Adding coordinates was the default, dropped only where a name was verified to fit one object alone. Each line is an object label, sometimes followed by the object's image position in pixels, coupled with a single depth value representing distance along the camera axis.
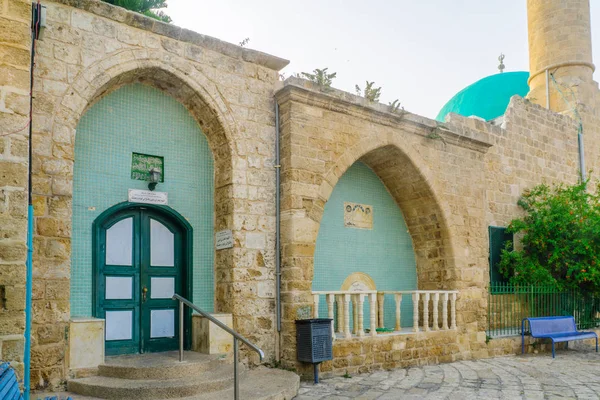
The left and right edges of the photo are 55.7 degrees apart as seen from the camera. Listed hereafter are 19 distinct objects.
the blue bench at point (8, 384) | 3.02
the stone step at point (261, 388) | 5.27
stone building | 5.59
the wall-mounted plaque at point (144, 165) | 6.76
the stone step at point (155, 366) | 5.58
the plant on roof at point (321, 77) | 7.73
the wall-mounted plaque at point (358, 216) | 8.98
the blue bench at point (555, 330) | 9.68
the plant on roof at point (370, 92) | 8.32
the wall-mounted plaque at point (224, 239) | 6.94
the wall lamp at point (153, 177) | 6.75
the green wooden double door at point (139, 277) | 6.47
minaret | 12.99
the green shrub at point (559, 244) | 10.67
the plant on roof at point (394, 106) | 8.39
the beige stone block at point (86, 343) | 5.60
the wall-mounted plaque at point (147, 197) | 6.66
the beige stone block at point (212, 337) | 6.54
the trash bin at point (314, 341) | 6.68
